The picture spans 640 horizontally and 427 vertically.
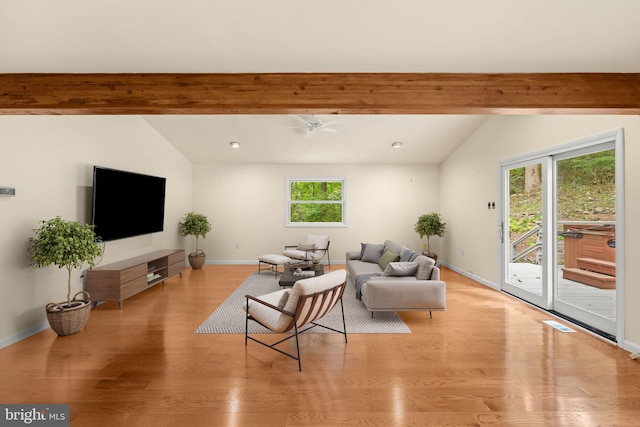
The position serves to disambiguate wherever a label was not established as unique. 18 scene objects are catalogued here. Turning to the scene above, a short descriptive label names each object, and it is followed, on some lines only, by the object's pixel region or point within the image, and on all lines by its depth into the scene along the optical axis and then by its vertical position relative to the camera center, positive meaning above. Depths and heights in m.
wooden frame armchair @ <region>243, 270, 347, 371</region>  2.62 -0.81
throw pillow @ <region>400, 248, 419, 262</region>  4.40 -0.53
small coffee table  4.31 -0.89
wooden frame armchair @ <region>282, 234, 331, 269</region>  6.38 -0.69
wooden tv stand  3.98 -0.89
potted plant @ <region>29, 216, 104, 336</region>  3.06 -0.41
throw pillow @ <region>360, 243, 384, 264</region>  5.47 -0.62
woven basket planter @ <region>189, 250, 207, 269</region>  6.68 -0.97
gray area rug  3.36 -1.24
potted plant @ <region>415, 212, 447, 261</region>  6.71 -0.12
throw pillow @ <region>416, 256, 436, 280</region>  3.85 -0.63
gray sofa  3.59 -0.82
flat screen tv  4.09 +0.19
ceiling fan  4.90 +1.58
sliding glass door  3.21 -0.11
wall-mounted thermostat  2.93 +0.22
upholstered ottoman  6.02 -0.85
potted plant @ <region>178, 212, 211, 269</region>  6.54 -0.26
